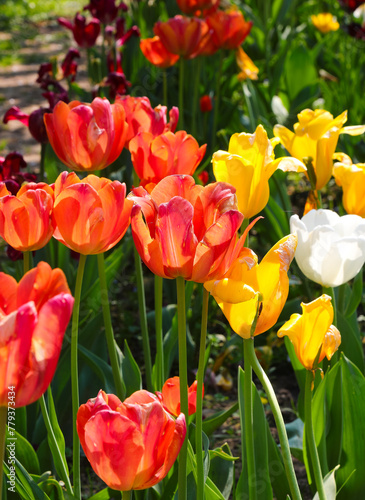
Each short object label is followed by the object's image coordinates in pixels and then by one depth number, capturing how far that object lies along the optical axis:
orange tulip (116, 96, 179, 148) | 1.29
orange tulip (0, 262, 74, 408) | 0.82
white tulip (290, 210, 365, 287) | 1.10
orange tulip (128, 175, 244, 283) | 0.94
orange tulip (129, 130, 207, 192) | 1.18
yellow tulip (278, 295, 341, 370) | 0.98
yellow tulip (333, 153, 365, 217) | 1.21
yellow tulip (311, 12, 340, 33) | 4.46
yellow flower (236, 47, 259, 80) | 3.14
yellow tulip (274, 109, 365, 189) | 1.24
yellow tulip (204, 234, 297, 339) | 0.96
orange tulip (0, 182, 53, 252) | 1.00
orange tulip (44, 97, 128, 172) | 1.20
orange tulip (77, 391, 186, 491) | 0.90
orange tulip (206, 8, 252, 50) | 2.81
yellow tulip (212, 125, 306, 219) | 1.08
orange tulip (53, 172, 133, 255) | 0.99
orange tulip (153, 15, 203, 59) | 2.04
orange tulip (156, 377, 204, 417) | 1.05
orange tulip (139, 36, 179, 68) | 2.14
